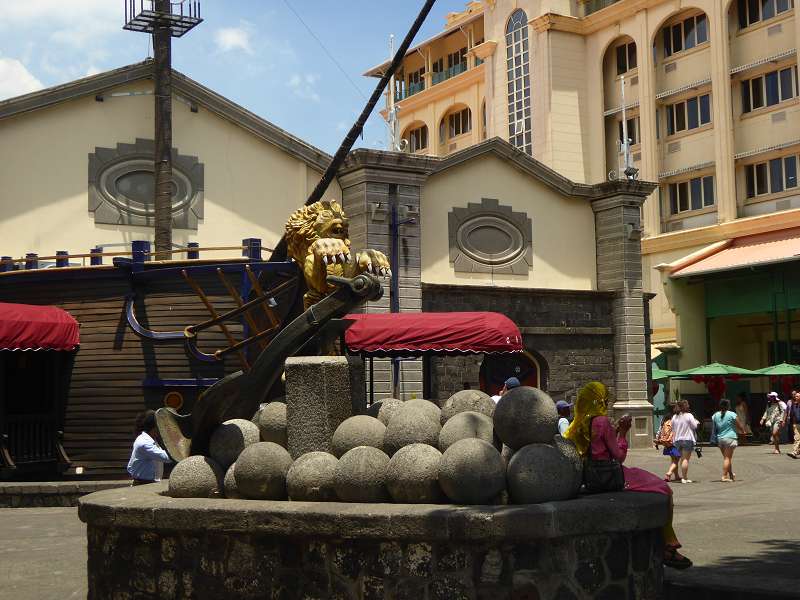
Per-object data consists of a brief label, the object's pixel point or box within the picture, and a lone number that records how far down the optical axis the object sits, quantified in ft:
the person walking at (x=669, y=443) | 63.21
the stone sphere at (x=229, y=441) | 29.01
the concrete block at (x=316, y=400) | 29.27
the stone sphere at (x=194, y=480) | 27.61
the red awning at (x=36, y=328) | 58.13
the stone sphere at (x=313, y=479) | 25.90
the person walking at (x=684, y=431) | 63.05
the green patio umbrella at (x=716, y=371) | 98.78
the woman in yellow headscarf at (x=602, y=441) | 26.71
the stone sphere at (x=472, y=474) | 23.71
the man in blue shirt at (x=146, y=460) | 43.27
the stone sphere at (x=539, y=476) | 23.89
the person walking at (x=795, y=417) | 80.28
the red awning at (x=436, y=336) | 67.21
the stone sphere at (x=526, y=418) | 25.04
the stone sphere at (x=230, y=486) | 27.30
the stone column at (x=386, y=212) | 81.71
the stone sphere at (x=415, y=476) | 24.36
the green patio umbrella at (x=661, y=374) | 105.46
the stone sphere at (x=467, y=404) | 28.99
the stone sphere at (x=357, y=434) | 27.30
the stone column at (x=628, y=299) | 93.25
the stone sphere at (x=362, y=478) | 24.93
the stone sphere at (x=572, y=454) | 25.00
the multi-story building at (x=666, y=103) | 121.80
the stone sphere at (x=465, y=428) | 26.08
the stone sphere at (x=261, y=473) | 26.55
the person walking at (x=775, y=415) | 85.46
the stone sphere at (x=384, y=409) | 30.53
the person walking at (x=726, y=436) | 64.08
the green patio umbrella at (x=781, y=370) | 96.99
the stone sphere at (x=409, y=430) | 26.48
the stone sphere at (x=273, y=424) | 30.40
